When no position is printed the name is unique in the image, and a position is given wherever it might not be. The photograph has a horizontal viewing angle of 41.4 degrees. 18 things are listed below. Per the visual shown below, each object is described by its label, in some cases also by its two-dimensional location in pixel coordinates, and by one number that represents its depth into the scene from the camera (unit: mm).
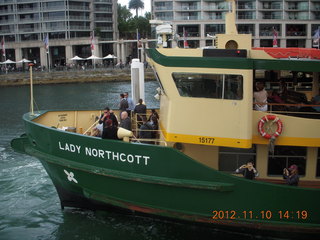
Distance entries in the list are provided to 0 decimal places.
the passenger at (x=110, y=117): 10606
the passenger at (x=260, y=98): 9453
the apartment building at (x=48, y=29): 82562
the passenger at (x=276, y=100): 9758
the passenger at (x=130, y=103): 13523
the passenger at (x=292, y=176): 9133
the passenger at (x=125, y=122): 10891
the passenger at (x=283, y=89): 10522
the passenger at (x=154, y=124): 10955
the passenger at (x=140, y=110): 12513
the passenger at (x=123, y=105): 13048
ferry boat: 9000
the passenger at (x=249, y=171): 9305
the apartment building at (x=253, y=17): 73062
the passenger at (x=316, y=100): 10055
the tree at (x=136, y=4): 125062
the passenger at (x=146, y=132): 10633
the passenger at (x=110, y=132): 9984
